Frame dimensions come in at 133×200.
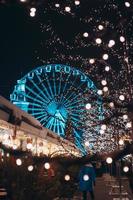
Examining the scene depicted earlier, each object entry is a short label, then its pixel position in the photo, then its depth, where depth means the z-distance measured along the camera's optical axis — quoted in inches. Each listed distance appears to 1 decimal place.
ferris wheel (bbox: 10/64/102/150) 844.0
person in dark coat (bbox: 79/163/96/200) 302.4
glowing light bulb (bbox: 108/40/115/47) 165.6
